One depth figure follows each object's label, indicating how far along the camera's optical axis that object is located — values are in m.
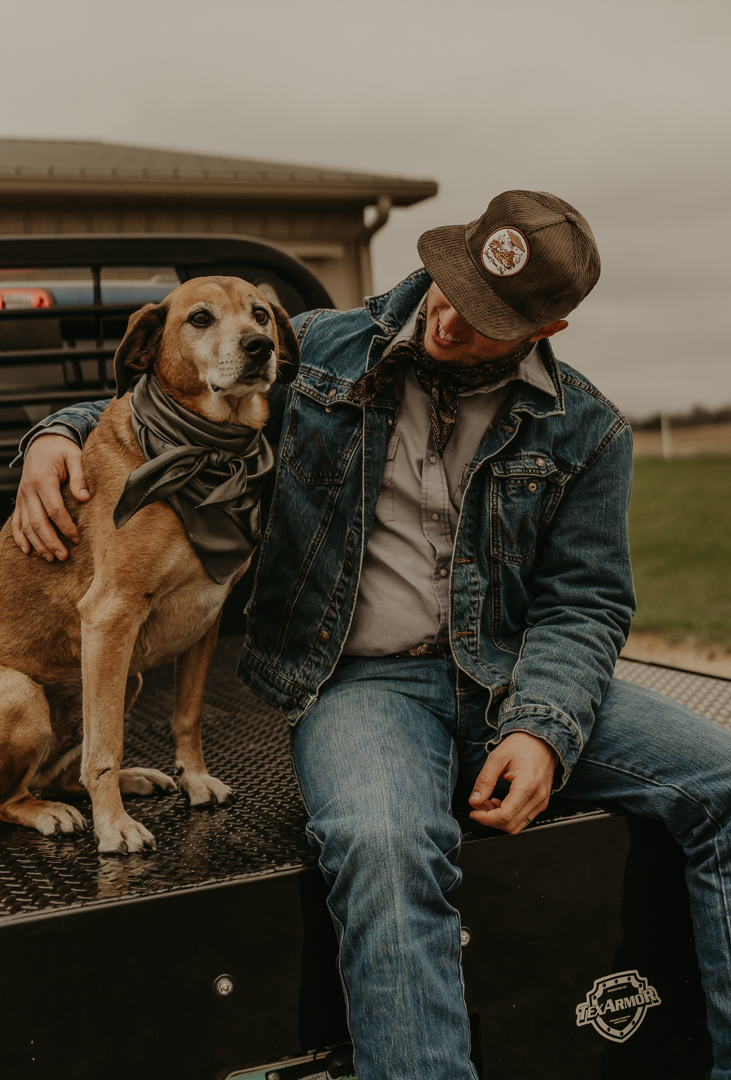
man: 1.90
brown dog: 2.00
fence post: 22.09
